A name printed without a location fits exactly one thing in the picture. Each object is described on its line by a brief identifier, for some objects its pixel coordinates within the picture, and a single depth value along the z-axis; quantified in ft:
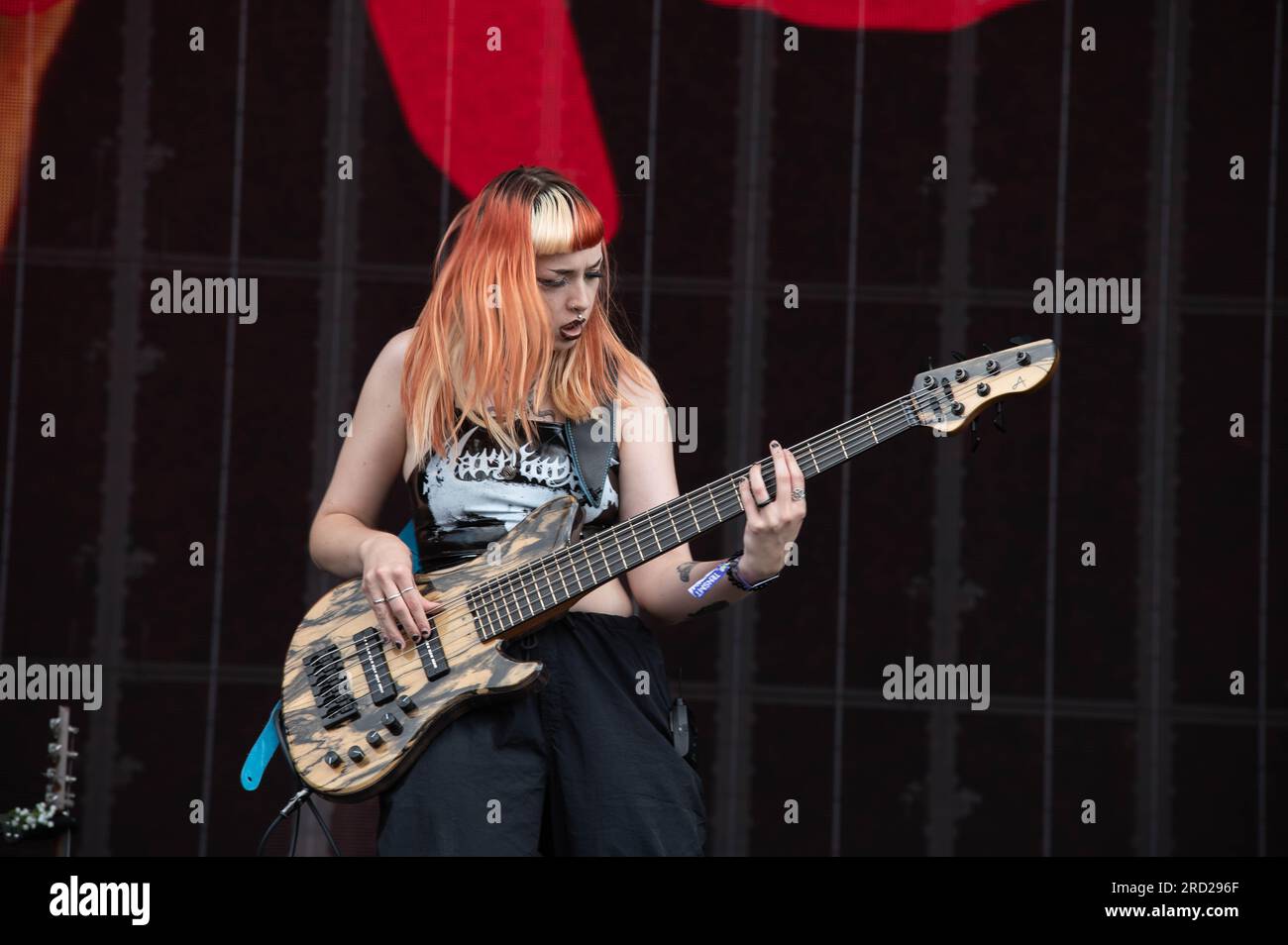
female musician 8.54
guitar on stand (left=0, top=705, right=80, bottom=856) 14.69
